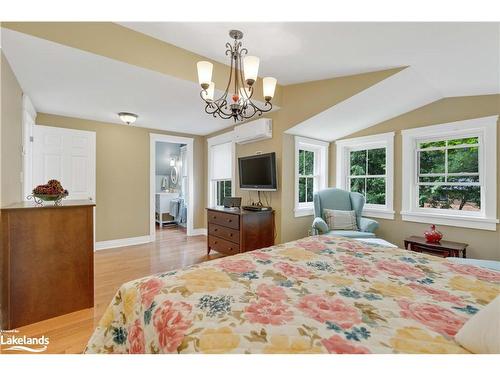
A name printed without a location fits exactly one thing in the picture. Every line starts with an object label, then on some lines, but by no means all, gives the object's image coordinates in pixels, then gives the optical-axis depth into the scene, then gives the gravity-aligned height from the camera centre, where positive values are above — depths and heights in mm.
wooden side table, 2723 -716
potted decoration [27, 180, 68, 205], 2022 -45
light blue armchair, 3240 -297
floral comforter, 722 -466
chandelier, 1752 +851
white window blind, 4652 +523
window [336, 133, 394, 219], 3564 +284
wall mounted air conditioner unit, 3535 +883
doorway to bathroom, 4746 +30
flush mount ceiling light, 3582 +1077
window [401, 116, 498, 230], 2760 +175
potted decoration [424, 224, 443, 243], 2869 -595
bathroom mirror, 7178 +369
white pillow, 671 -428
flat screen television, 3445 +235
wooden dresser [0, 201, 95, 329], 1862 -628
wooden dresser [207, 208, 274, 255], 3225 -622
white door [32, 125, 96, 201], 3398 +430
